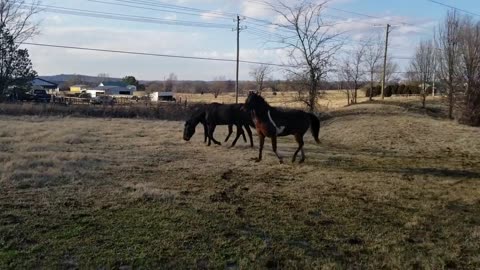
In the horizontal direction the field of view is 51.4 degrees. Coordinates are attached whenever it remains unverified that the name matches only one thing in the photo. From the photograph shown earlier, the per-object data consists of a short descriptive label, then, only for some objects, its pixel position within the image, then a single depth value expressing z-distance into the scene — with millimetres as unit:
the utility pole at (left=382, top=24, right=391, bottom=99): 54338
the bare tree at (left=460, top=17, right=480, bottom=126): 30344
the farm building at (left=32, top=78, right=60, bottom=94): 107794
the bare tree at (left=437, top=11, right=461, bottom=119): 33375
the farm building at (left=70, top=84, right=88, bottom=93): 124444
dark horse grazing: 16922
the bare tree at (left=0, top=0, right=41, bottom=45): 49484
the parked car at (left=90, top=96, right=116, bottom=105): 41431
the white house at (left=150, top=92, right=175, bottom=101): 84406
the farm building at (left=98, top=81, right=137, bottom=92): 118500
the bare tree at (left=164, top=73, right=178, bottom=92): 143600
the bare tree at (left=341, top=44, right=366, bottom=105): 49759
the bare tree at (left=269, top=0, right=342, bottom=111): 30250
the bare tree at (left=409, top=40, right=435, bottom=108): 49169
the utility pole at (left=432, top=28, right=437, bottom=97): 45097
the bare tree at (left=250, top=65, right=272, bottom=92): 54656
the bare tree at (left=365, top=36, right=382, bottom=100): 55062
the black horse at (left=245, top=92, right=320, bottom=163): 13016
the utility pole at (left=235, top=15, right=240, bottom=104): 53459
